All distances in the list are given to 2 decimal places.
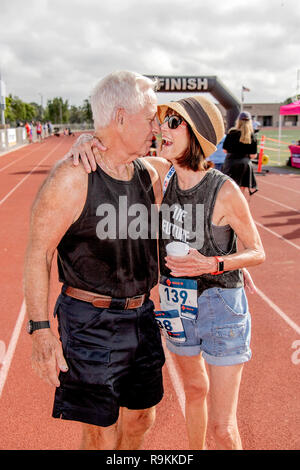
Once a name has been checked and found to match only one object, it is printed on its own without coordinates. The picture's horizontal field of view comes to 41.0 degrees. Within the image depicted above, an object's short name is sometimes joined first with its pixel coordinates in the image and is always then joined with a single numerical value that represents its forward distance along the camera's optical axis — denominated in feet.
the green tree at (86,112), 309.98
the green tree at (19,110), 296.22
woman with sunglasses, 6.84
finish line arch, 66.02
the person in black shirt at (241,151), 27.27
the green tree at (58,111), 304.40
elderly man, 6.06
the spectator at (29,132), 132.47
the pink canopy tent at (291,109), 43.30
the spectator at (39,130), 141.79
